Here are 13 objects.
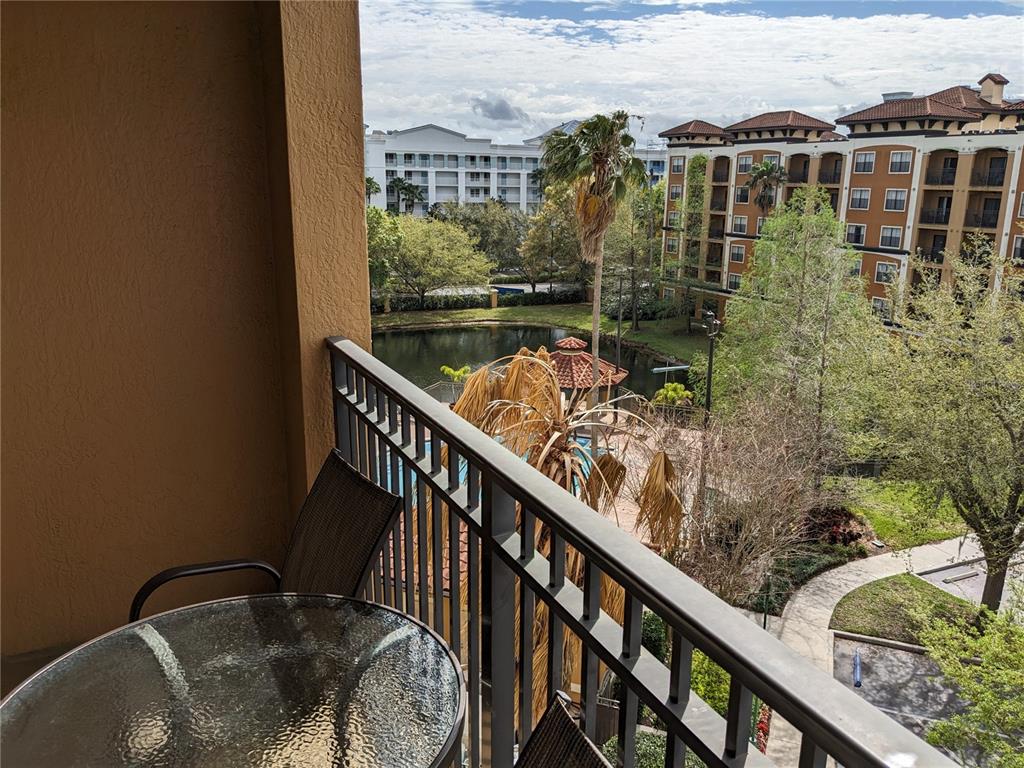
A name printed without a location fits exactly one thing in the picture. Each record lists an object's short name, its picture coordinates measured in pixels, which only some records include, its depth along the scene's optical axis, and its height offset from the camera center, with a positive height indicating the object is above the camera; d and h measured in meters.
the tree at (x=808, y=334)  16.56 -3.05
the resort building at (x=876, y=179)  22.55 +0.82
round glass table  0.90 -0.63
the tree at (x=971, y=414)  13.61 -3.66
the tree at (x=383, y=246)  26.86 -1.61
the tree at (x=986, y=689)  9.52 -6.09
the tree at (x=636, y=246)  30.34 -1.66
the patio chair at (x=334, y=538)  1.23 -0.55
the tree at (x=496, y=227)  33.72 -1.11
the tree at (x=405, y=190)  39.75 +0.48
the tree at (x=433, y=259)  28.94 -2.17
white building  40.53 +1.81
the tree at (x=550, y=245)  32.00 -1.75
